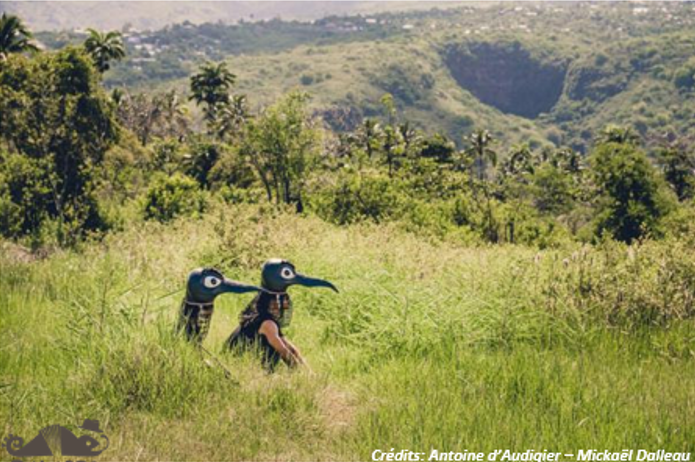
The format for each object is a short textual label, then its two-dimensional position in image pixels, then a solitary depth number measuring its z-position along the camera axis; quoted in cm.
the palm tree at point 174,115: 6656
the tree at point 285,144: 3509
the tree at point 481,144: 7175
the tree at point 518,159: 8181
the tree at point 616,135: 6163
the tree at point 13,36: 4000
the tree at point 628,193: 4428
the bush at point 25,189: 2497
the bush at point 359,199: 3231
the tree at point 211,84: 6066
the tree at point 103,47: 4769
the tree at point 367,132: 6494
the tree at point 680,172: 5928
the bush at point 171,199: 3042
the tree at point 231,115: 5029
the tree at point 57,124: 2597
